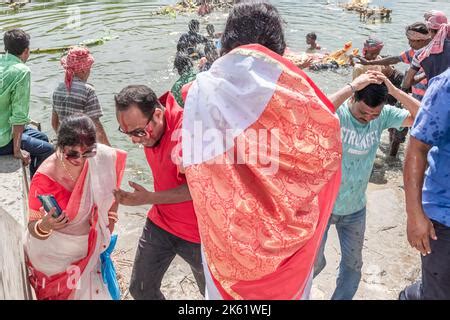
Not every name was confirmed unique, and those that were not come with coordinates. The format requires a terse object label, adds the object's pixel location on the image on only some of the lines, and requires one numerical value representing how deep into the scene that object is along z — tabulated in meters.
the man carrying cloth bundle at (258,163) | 1.80
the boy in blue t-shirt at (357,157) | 2.82
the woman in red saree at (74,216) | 2.61
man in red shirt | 2.48
